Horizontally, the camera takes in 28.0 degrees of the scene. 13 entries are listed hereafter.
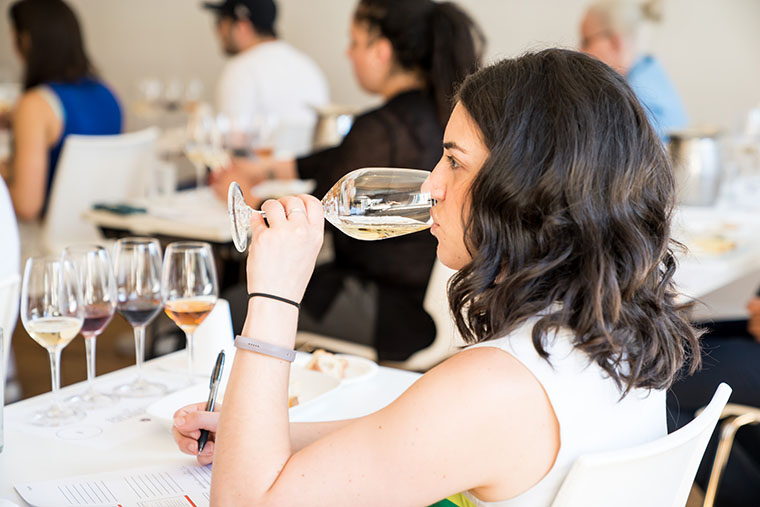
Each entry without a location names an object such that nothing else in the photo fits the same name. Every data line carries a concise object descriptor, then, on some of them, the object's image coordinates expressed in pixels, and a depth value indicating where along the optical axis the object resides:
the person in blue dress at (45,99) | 4.04
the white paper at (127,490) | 1.67
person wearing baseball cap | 4.97
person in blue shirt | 4.16
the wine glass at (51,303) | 1.85
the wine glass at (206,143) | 3.93
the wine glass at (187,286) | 1.97
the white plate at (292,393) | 1.89
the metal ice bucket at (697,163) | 3.66
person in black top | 2.93
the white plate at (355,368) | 2.03
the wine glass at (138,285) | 1.98
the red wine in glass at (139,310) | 1.98
